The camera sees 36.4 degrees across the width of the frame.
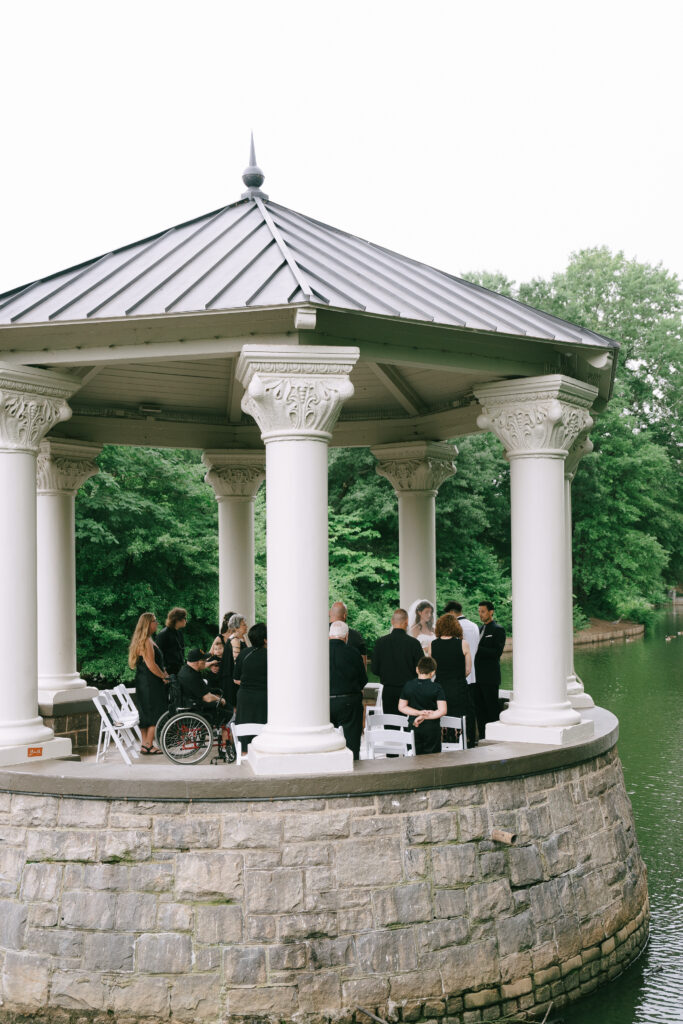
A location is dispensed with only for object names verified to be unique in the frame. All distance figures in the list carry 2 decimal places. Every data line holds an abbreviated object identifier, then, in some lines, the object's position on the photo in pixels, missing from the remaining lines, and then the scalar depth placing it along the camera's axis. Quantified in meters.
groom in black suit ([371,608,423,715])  8.58
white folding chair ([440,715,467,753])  8.30
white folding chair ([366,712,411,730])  8.44
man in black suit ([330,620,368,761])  7.95
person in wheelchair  9.11
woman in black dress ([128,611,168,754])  9.23
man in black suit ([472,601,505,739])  9.66
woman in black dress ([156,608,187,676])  10.36
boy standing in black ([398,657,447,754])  7.74
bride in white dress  9.74
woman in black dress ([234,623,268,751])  8.03
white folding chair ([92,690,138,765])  8.93
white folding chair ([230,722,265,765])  7.41
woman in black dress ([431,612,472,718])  8.60
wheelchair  8.66
